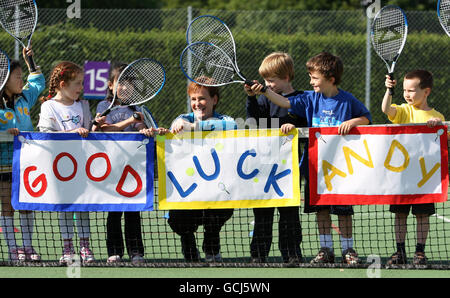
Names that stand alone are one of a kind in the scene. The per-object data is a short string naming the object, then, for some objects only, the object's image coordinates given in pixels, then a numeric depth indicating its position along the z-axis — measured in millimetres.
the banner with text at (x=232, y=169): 9891
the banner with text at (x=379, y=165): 9797
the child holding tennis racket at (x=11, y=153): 10445
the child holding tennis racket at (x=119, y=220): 10305
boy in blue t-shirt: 10023
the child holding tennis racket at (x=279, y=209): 10336
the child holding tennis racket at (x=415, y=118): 10086
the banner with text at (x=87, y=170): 9969
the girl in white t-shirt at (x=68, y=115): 10352
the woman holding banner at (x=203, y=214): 10109
